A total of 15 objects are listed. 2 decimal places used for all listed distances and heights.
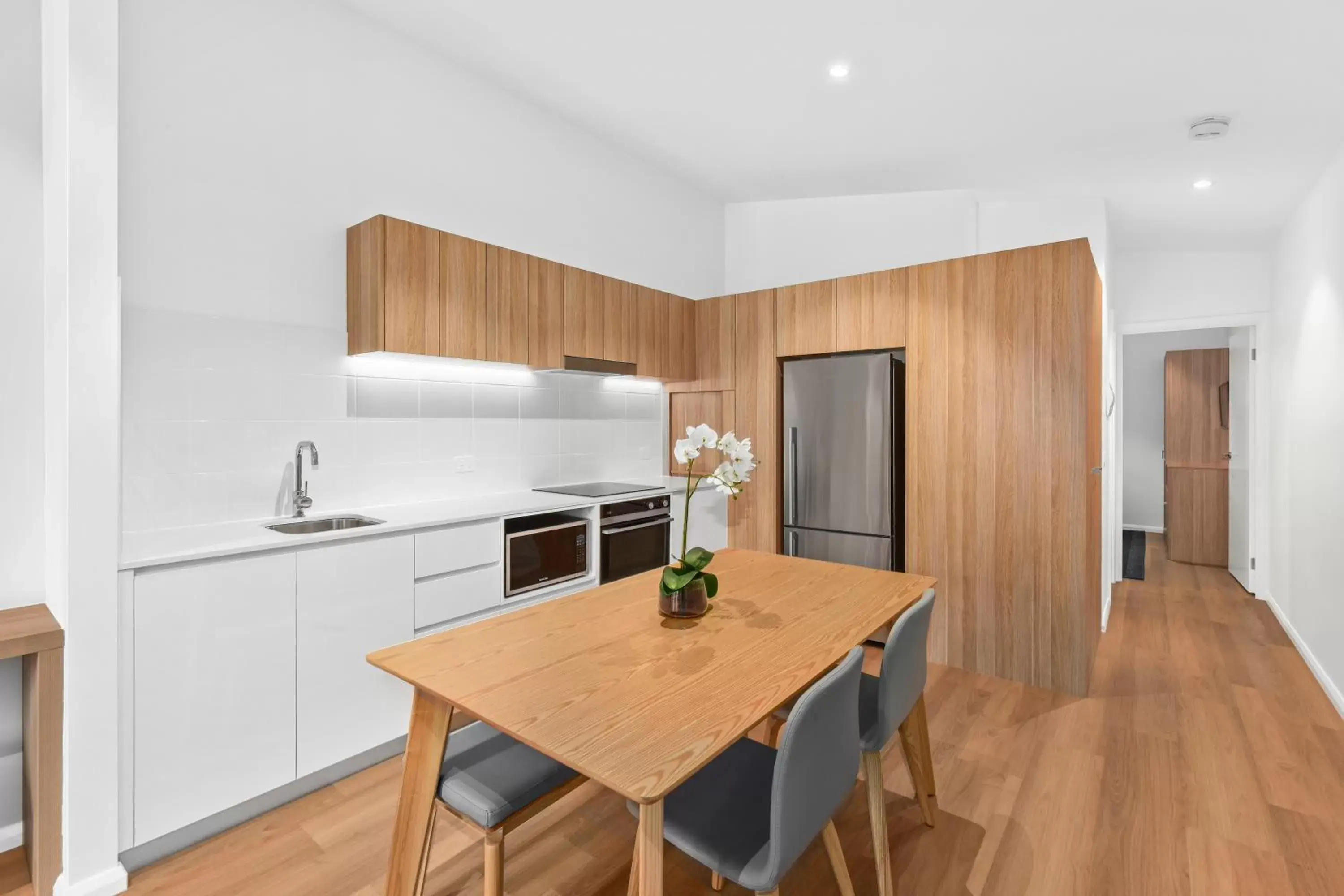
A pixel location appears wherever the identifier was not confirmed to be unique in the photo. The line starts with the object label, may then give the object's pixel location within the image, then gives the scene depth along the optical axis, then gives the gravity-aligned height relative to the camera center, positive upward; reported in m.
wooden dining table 1.04 -0.48
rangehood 3.39 +0.46
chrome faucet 2.54 -0.17
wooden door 5.69 -0.07
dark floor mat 5.55 -1.06
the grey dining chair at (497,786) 1.38 -0.77
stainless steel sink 2.42 -0.31
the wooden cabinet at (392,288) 2.56 +0.67
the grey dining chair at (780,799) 1.14 -0.76
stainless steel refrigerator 3.50 -0.07
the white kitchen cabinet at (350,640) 2.13 -0.69
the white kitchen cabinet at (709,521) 4.03 -0.48
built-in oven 3.29 -0.49
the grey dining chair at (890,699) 1.56 -0.67
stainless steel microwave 2.79 -0.49
